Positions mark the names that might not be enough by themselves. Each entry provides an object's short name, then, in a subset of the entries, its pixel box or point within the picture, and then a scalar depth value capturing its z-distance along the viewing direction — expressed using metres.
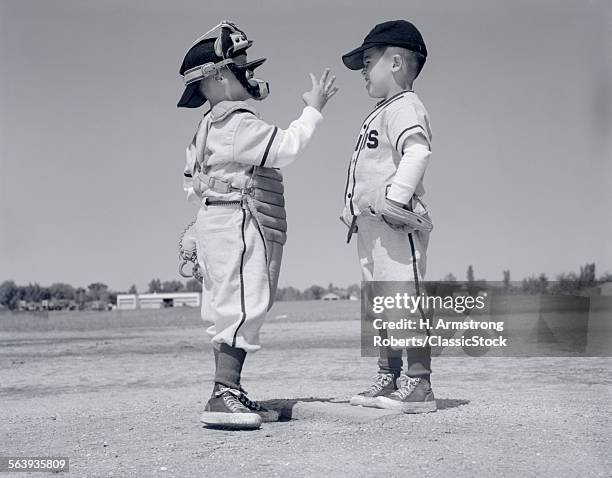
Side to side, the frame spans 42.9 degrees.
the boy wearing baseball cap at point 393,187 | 3.52
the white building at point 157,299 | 49.22
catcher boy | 3.38
